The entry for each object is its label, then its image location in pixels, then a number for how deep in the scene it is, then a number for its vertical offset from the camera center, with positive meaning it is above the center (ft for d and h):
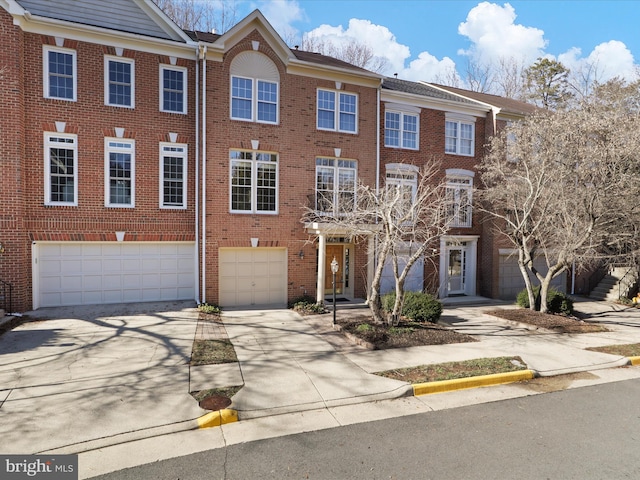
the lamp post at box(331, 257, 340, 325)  34.60 -3.72
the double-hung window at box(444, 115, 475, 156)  56.39 +14.74
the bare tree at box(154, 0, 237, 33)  72.64 +43.29
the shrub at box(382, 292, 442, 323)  37.01 -7.78
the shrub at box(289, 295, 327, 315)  42.11 -8.96
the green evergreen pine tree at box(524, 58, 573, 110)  91.46 +38.56
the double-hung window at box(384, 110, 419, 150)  52.47 +14.49
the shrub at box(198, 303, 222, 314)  40.01 -8.77
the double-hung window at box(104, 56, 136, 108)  40.24 +15.96
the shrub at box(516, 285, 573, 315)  43.73 -8.37
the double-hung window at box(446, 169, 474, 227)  55.15 +6.56
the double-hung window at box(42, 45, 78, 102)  38.19 +16.01
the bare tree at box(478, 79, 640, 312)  37.96 +5.61
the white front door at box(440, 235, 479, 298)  56.70 -5.34
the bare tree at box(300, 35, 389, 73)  90.17 +41.85
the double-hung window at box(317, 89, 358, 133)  48.08 +15.60
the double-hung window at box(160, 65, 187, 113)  42.60 +16.02
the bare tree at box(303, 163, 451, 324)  31.37 +0.41
